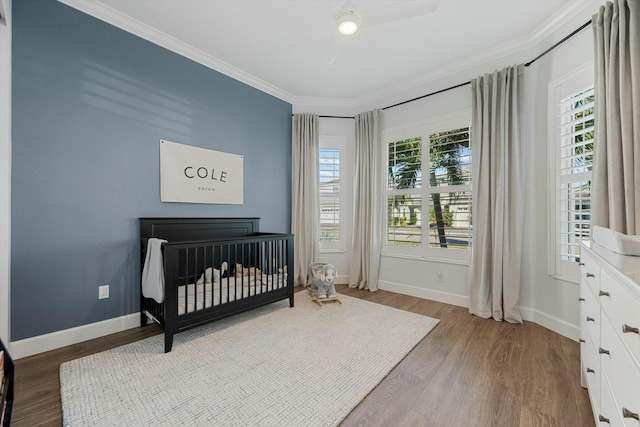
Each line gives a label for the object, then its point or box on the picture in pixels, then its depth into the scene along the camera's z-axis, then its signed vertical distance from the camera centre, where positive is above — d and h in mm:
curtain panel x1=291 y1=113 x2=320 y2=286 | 3723 +280
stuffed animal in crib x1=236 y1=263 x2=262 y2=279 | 2610 -587
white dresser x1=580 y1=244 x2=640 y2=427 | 763 -427
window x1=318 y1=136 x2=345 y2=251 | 3904 +355
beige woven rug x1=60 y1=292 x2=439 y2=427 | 1331 -992
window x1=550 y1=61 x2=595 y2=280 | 2102 +419
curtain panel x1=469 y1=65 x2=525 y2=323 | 2502 +214
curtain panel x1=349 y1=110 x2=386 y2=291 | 3557 +167
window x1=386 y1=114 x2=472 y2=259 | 2977 +285
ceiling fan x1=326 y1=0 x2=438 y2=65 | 1606 +1286
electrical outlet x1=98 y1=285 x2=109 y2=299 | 2164 -636
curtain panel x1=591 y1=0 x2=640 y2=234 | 1558 +623
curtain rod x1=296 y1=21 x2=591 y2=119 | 2047 +1468
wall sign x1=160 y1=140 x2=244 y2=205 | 2533 +423
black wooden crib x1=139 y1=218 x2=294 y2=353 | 1960 -571
